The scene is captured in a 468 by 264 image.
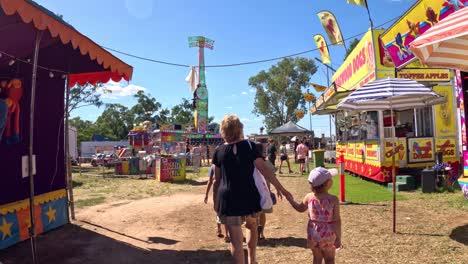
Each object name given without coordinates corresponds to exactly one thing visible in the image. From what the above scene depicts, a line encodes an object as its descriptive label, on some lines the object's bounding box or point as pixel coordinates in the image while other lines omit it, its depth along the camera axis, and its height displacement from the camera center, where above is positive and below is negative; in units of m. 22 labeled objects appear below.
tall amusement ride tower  42.72 +5.92
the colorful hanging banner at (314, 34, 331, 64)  23.78 +5.83
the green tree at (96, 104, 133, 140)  76.25 +5.17
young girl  3.58 -0.69
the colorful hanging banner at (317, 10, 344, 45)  19.86 +6.12
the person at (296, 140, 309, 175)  17.65 -0.42
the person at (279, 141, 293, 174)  20.05 -0.46
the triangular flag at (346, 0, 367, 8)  14.29 +5.25
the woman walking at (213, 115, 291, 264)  3.72 -0.36
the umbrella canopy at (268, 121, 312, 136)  29.23 +1.06
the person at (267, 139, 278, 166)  16.27 -0.30
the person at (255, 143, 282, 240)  5.95 -1.26
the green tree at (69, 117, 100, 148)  73.78 +4.45
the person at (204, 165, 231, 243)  5.97 -1.27
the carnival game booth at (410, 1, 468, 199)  4.70 +1.34
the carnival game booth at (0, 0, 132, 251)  5.04 +0.73
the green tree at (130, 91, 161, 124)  74.50 +7.85
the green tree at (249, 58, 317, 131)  58.25 +8.84
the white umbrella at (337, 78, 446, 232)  6.51 +0.84
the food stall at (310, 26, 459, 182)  12.06 +0.55
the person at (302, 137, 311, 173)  18.98 -1.14
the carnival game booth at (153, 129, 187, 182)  15.91 -0.78
